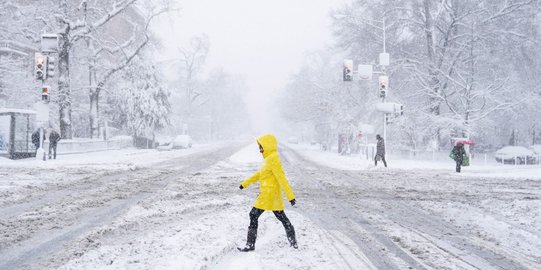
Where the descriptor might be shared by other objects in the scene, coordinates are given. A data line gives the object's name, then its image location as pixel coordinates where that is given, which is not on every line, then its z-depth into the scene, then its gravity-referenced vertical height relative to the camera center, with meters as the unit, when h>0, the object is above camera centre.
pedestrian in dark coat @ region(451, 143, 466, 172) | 20.41 -0.61
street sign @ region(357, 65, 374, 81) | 24.36 +3.56
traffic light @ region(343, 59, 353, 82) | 23.02 +3.42
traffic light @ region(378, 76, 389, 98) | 24.19 +2.84
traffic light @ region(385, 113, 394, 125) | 25.19 +1.10
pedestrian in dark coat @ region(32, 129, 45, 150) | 23.09 -0.15
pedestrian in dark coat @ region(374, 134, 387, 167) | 22.94 -0.52
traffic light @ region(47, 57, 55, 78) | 21.00 +3.08
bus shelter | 22.55 +0.03
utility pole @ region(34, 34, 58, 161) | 20.11 +2.89
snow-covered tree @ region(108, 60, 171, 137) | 40.84 +2.98
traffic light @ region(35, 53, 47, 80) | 19.95 +2.97
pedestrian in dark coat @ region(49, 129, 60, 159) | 23.67 -0.25
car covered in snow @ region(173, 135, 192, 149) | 46.19 -0.61
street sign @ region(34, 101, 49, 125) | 21.33 +1.07
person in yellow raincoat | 5.95 -0.67
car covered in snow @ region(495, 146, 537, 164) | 29.86 -0.98
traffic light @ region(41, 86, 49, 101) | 21.11 +1.89
